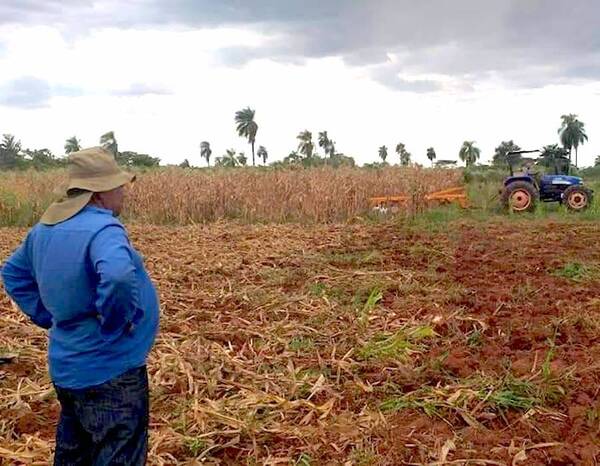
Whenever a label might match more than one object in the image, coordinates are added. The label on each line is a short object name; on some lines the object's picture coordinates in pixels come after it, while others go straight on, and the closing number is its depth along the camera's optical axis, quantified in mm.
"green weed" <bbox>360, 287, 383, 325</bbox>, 6184
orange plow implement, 16234
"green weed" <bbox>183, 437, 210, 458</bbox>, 3736
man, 2545
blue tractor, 16000
